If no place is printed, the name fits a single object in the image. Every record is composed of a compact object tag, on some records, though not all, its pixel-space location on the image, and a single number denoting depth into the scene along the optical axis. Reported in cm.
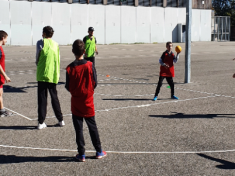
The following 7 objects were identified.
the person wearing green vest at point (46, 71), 749
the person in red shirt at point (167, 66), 1077
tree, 8280
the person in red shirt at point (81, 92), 559
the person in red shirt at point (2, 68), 801
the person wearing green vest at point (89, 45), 1366
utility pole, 1447
